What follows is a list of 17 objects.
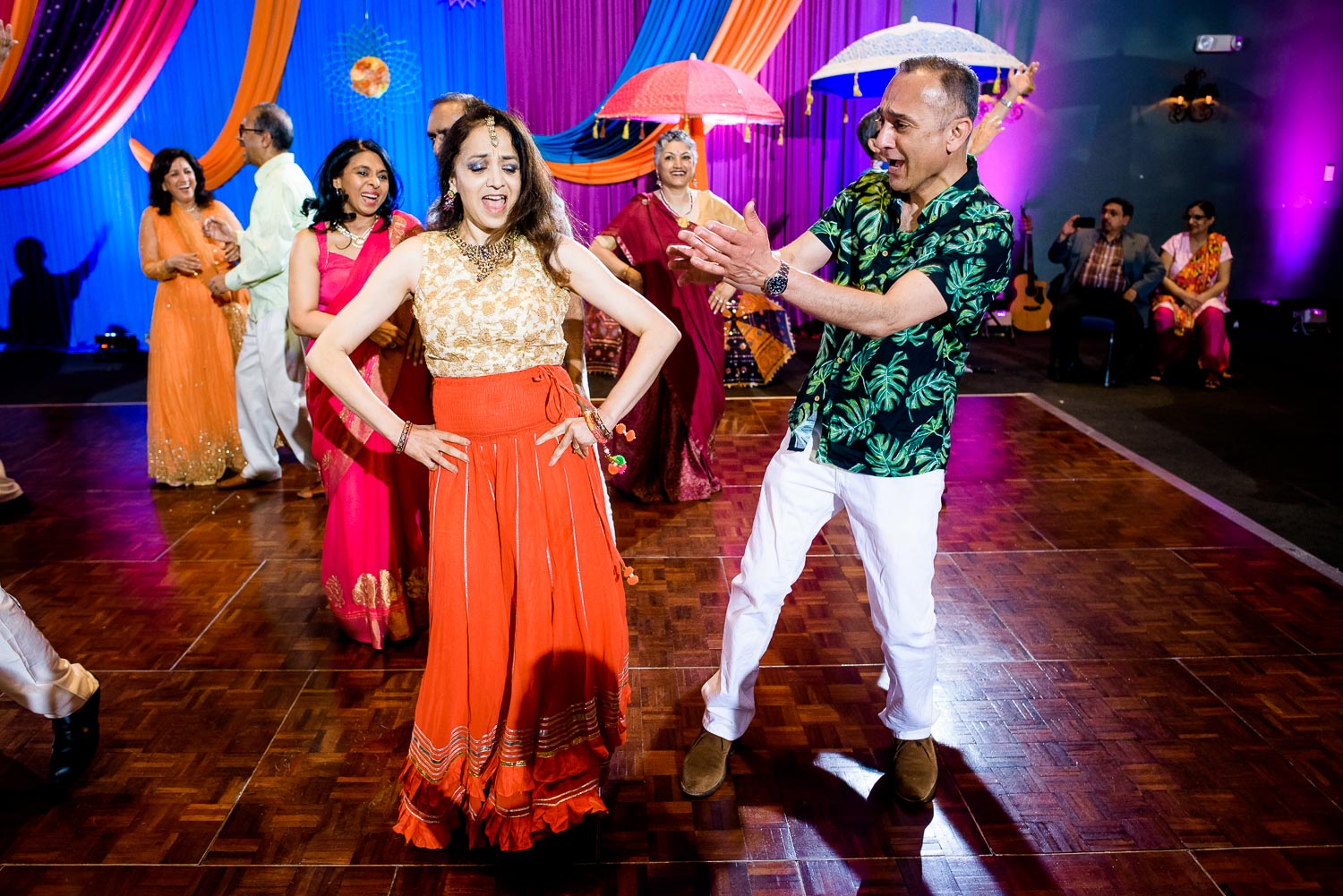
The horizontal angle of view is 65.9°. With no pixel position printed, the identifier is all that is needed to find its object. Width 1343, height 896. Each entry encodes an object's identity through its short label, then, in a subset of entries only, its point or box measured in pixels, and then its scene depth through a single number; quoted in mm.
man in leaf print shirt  2014
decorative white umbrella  5137
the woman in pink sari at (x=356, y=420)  3029
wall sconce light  8906
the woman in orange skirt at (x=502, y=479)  2111
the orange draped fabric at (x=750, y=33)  7762
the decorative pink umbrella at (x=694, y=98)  5801
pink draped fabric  7617
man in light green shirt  4355
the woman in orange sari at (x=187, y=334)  4734
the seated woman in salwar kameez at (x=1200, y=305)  6941
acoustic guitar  8766
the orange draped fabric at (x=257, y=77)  7715
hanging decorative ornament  7848
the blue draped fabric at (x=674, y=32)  7777
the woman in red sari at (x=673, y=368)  4348
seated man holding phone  6855
